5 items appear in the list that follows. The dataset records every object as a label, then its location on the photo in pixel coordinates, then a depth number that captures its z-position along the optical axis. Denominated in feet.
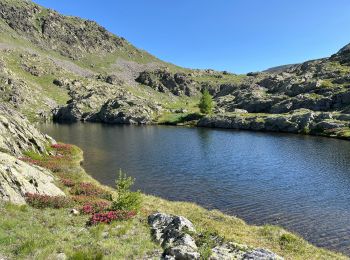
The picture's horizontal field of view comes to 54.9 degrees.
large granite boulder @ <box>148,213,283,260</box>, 64.64
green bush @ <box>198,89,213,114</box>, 606.14
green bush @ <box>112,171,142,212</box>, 97.09
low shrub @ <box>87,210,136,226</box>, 84.39
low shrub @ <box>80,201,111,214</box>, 93.53
